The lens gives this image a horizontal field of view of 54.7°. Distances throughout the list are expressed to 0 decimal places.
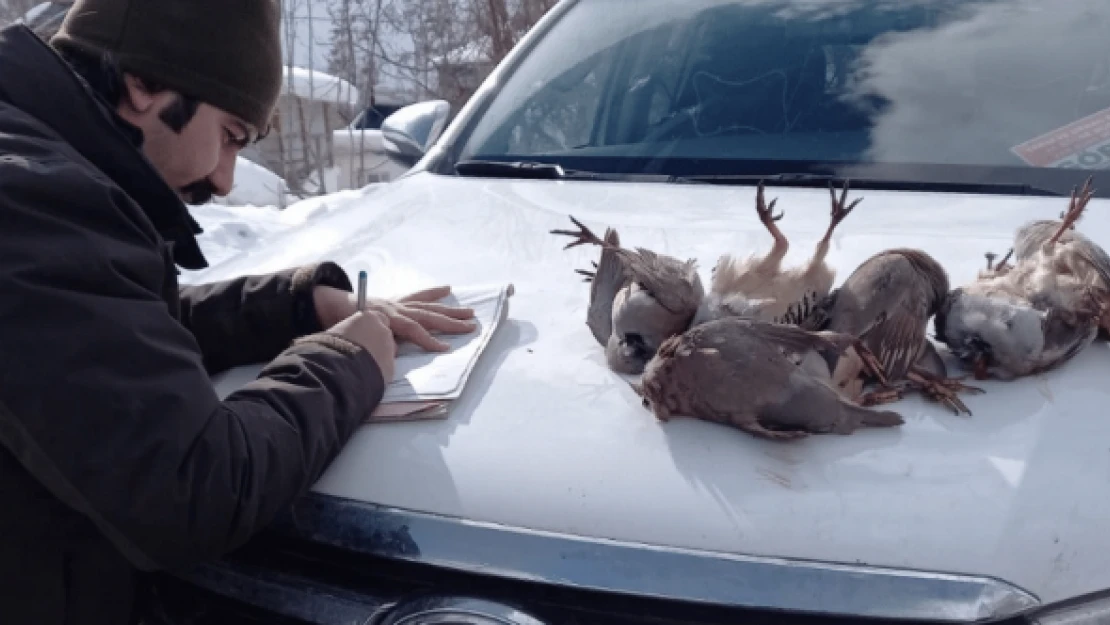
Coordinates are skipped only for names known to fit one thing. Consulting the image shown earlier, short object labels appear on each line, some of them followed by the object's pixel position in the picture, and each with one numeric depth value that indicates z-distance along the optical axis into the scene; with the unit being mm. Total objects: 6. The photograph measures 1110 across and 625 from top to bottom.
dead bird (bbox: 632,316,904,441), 1521
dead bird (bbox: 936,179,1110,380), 1663
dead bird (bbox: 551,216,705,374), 1736
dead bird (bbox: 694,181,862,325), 1716
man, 1352
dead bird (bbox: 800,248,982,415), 1642
